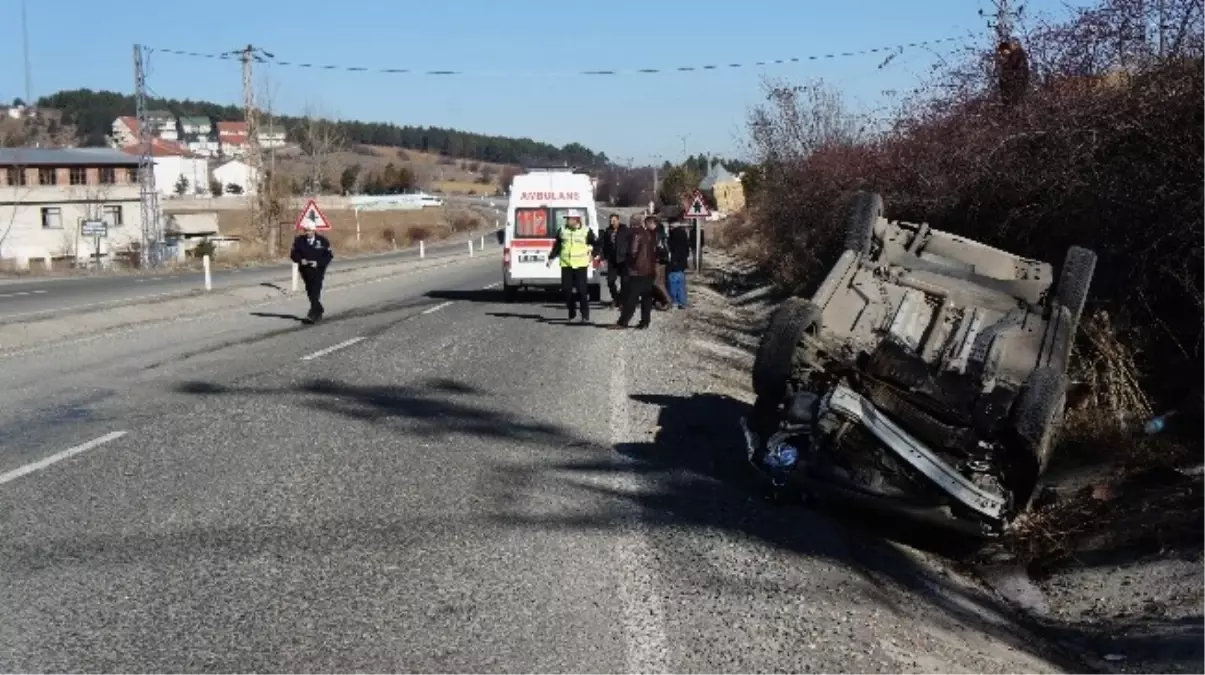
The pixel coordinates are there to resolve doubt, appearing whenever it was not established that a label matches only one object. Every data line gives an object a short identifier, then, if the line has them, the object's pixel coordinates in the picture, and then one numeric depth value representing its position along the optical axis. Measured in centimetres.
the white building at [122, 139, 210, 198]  13720
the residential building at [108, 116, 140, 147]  14588
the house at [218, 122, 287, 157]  17525
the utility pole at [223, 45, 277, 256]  5716
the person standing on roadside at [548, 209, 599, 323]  2020
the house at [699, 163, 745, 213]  5997
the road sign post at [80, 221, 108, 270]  6309
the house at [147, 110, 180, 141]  17538
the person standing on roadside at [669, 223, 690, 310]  2564
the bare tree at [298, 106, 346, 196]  9600
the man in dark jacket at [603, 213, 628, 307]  2119
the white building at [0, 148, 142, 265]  7456
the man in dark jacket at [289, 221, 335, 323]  2047
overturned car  777
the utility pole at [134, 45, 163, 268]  5084
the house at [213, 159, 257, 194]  15688
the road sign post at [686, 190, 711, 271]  3653
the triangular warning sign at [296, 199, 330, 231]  2568
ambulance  2534
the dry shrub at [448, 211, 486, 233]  10530
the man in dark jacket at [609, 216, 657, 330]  1923
